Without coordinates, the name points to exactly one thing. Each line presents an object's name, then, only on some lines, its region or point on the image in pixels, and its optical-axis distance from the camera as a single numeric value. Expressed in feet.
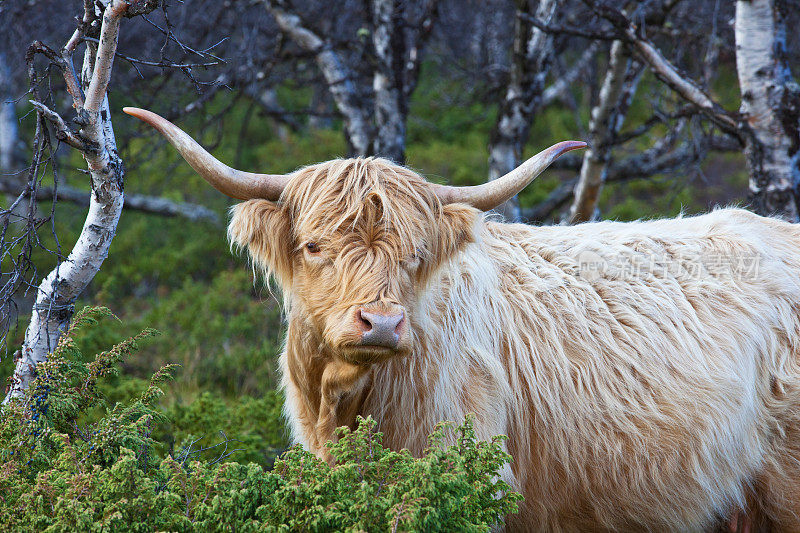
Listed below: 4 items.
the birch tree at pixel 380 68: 38.73
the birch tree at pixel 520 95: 40.11
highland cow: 19.22
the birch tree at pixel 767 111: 29.84
